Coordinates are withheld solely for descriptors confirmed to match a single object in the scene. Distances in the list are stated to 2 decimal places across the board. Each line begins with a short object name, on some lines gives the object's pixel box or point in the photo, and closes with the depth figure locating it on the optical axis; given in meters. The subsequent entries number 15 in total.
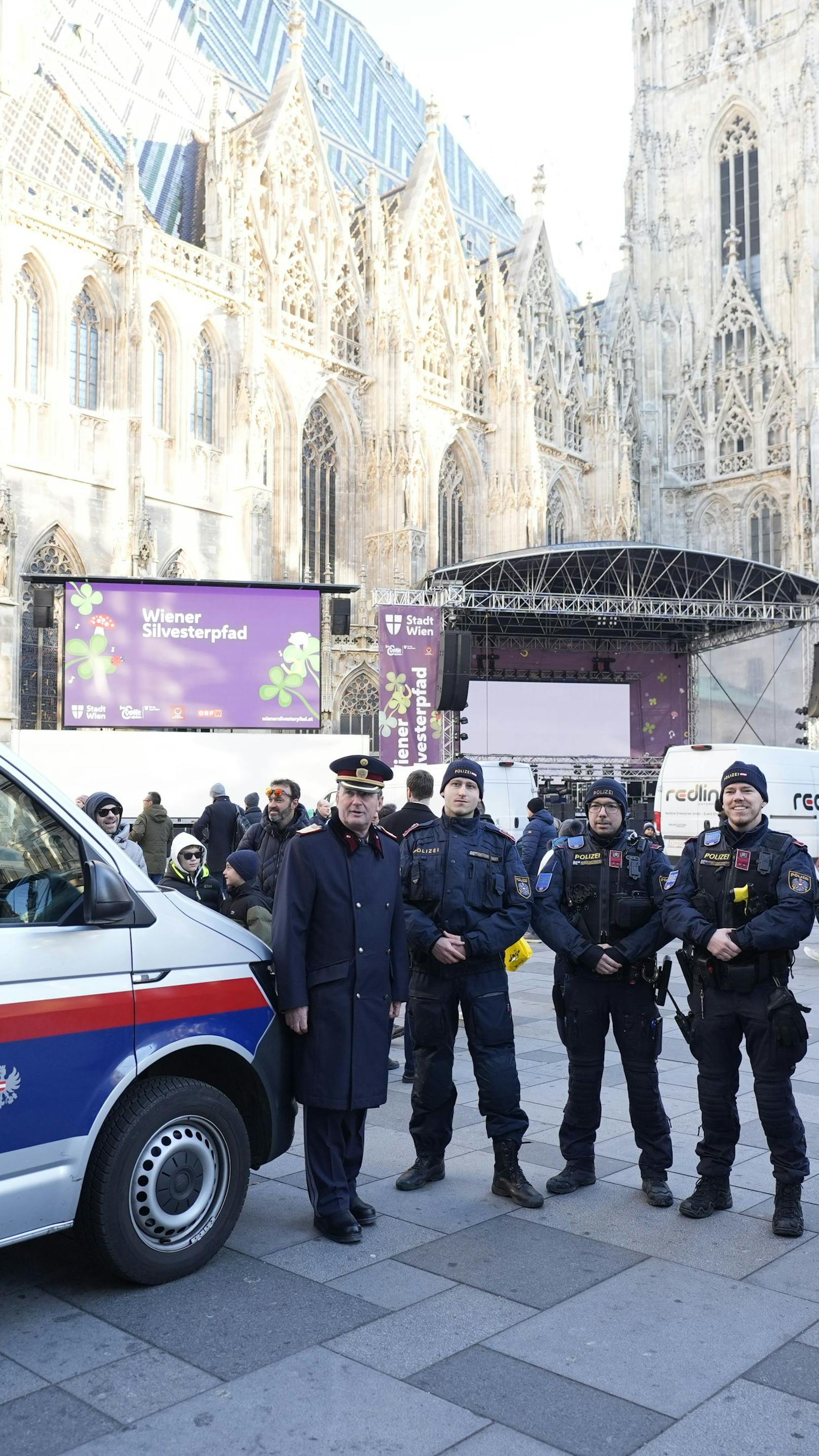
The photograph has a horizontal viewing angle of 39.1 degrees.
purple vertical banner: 24.17
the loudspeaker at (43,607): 19.94
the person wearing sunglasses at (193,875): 6.73
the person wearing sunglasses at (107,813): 7.16
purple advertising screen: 20.67
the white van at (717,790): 14.61
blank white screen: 31.22
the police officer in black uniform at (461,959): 4.93
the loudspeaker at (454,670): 23.89
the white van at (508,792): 15.88
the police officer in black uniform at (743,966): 4.54
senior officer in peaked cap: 4.40
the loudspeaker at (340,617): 21.70
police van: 3.56
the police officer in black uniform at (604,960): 4.95
